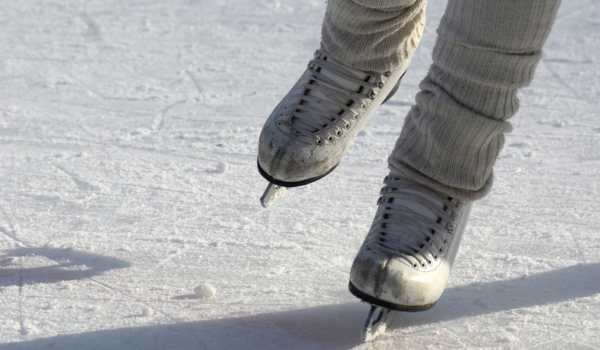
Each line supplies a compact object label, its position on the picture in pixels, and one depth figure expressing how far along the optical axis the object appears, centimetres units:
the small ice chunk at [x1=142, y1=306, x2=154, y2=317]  453
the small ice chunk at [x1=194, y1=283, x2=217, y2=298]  457
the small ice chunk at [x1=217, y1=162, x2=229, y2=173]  488
